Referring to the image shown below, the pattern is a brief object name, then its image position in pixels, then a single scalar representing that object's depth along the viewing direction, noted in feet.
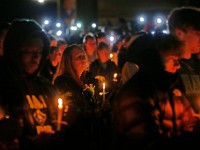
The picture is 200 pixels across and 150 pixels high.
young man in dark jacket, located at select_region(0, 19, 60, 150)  11.73
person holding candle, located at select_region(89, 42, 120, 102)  28.91
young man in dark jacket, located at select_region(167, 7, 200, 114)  16.34
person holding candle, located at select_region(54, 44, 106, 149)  11.38
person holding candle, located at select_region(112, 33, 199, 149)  11.25
